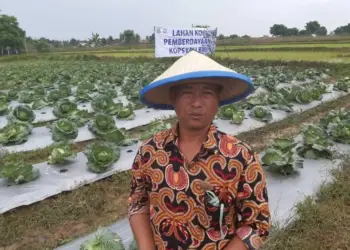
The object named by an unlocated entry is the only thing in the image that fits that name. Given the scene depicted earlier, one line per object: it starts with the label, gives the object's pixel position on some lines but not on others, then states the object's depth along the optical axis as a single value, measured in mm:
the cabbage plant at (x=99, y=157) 4152
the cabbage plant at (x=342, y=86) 10648
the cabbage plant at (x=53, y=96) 8375
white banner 11617
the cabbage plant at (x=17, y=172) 3697
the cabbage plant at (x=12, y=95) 9052
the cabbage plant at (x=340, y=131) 5129
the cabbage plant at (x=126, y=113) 6707
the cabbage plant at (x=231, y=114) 6426
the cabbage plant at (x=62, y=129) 5293
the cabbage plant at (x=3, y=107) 7008
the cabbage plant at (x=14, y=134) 5227
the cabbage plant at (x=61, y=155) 4191
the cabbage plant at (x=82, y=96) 8659
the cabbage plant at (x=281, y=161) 3893
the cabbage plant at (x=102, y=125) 5480
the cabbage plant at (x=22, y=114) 6059
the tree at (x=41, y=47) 47959
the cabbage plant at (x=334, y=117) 5797
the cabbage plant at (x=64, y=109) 6562
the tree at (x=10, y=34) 49344
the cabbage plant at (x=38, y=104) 7527
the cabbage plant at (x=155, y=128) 4891
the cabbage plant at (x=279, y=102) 7715
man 1383
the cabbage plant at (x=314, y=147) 4496
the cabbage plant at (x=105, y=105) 6891
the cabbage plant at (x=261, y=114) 6895
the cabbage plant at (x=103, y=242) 2010
